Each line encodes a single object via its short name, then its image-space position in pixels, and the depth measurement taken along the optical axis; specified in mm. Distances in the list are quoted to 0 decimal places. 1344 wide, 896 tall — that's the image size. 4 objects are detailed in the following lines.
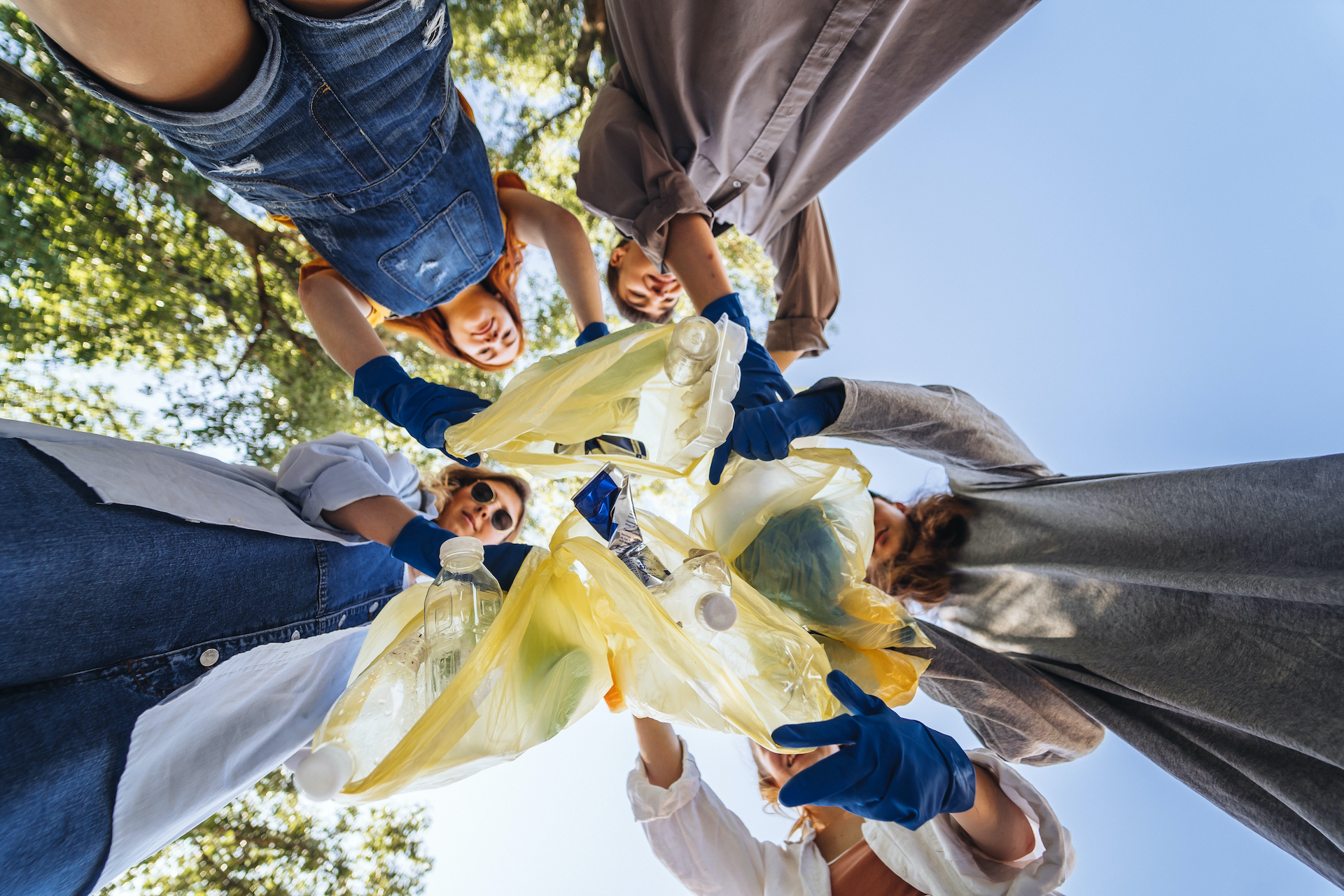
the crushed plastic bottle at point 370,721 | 683
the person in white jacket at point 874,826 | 856
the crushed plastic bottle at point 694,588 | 995
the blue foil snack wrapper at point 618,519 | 1040
